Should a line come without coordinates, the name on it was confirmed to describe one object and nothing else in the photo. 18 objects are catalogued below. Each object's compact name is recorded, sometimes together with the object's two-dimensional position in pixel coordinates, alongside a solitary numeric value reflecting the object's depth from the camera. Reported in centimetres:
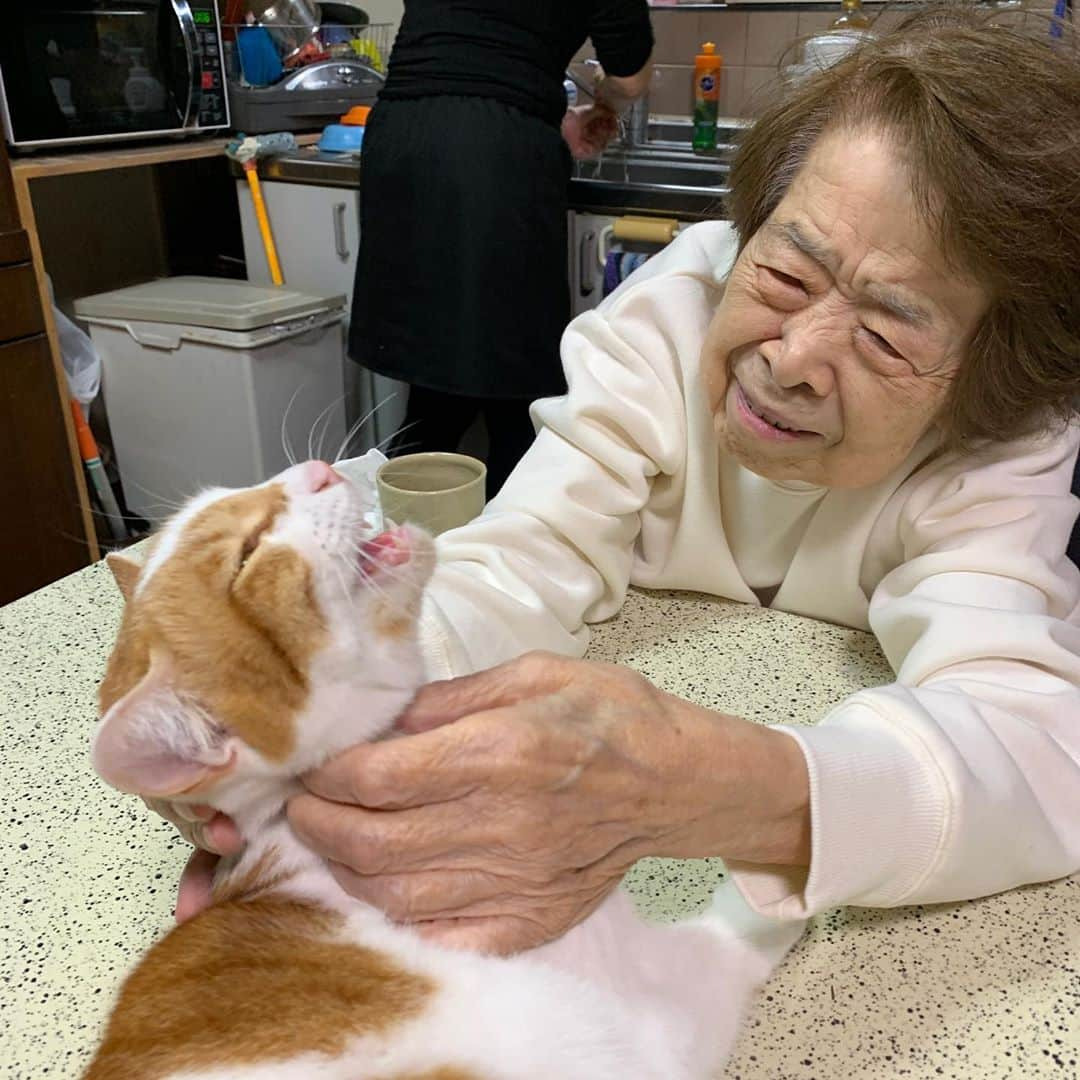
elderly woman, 63
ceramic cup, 100
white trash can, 243
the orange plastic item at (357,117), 279
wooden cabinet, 214
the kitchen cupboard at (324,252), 262
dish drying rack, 272
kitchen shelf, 218
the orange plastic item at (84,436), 243
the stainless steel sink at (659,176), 206
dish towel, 217
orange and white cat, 56
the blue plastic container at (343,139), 267
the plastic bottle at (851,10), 233
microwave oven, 217
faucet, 275
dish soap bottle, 264
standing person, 202
